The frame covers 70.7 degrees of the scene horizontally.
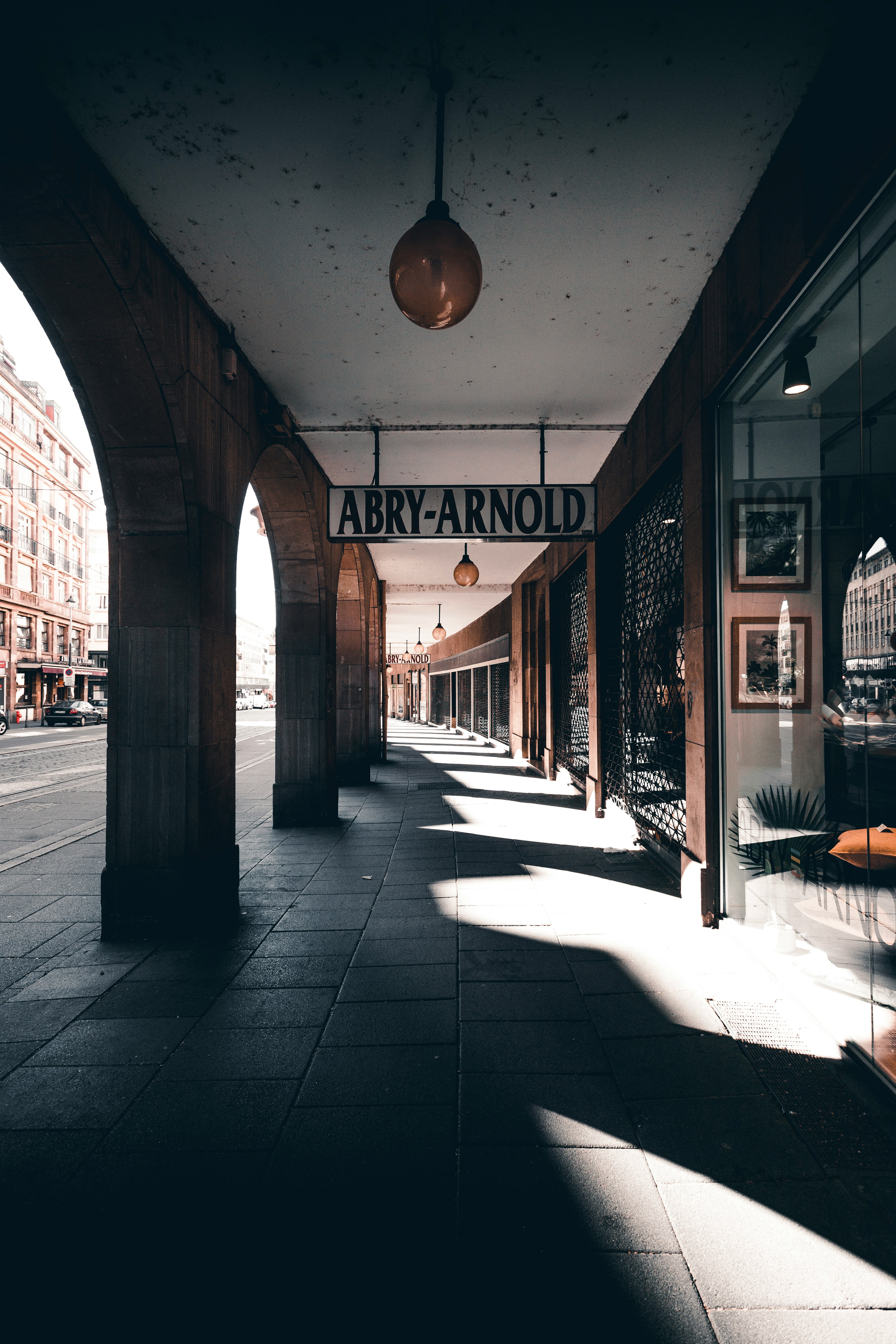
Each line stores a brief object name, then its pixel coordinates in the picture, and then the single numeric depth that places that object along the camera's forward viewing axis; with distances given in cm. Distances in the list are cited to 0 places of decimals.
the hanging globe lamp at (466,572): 878
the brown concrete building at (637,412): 272
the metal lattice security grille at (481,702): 2094
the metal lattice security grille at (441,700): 2975
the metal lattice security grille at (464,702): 2431
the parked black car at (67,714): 3103
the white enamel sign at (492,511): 534
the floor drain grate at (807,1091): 211
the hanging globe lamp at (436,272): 220
